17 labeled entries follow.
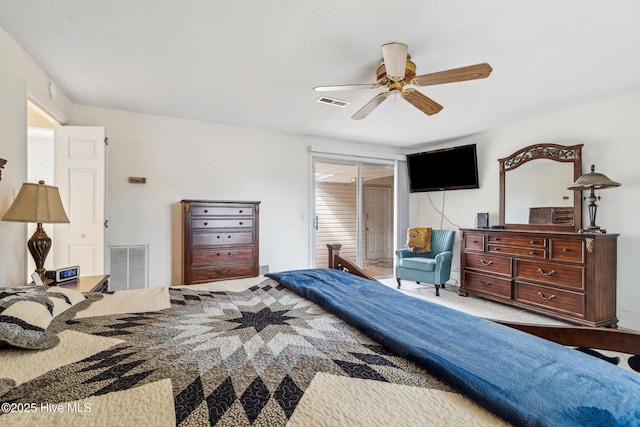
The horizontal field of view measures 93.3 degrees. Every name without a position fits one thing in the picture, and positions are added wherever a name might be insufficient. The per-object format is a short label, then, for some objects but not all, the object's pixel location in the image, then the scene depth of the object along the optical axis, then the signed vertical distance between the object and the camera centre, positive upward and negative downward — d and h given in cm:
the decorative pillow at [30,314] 103 -39
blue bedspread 74 -46
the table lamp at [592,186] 307 +33
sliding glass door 511 +8
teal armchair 433 -68
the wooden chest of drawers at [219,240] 362 -30
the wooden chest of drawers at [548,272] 307 -63
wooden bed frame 115 -50
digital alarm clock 223 -45
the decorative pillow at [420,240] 488 -38
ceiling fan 201 +101
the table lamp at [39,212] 197 +2
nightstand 222 -53
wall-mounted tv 463 +78
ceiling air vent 327 +127
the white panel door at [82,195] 312 +22
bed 73 -47
